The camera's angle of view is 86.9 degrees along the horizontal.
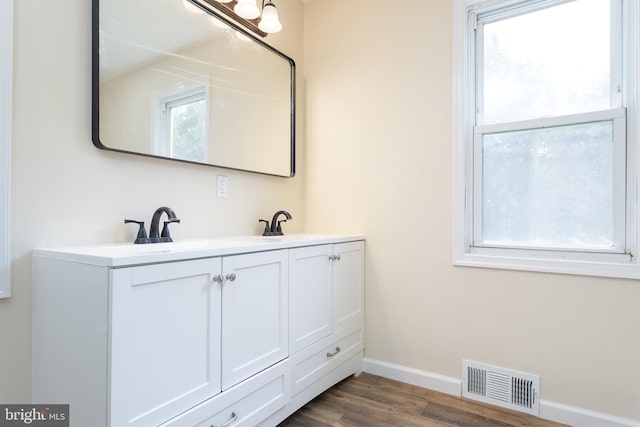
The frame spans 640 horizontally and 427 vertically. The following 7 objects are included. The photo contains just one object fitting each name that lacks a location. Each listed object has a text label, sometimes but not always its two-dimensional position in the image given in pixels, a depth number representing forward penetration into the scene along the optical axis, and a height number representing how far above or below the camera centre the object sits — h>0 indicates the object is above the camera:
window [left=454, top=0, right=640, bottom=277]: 1.60 +0.43
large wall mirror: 1.36 +0.63
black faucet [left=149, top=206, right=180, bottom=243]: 1.43 -0.03
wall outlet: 1.86 +0.16
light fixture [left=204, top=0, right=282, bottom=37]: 1.83 +1.13
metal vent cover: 1.73 -0.90
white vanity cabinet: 0.96 -0.40
